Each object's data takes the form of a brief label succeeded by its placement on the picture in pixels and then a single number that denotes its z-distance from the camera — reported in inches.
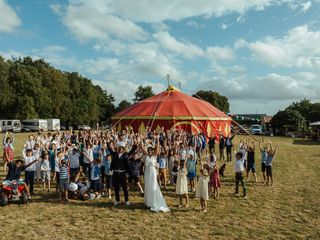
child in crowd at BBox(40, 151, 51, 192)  374.6
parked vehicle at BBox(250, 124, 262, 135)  1788.4
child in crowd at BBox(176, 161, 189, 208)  314.5
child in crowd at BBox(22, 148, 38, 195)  349.2
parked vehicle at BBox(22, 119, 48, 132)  1727.7
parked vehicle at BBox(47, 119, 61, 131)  1853.0
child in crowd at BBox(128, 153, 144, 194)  370.0
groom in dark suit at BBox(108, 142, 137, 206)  312.8
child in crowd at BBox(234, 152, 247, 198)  347.9
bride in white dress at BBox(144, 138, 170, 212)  307.3
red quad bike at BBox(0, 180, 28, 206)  319.4
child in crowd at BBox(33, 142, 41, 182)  390.5
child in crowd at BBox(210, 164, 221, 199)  351.7
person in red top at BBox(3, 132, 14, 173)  469.0
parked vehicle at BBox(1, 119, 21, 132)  1647.6
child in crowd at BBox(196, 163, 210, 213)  301.8
